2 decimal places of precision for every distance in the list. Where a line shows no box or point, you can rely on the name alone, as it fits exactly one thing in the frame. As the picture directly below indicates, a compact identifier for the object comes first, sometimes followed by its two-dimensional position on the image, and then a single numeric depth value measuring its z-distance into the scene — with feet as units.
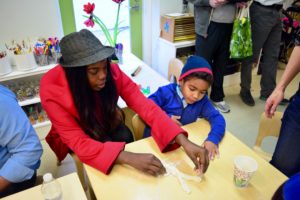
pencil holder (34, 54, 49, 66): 7.19
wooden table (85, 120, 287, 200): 2.95
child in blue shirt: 4.53
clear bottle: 2.75
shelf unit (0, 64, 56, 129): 6.75
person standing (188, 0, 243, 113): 7.50
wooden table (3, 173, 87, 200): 2.82
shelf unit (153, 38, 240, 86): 8.79
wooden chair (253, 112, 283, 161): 4.46
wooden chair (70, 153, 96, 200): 4.38
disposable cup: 2.94
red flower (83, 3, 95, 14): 6.90
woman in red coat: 3.31
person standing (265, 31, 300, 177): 3.45
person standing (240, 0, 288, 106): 8.04
